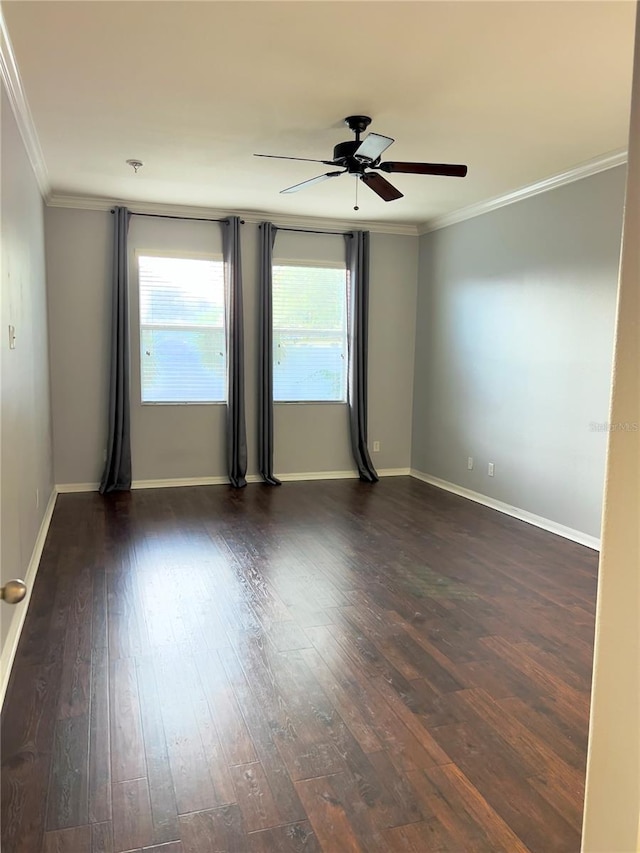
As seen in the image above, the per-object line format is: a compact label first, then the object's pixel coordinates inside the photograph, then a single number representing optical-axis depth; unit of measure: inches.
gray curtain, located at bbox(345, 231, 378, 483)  248.8
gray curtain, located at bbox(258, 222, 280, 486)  237.5
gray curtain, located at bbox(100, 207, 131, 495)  220.5
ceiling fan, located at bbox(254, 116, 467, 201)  126.6
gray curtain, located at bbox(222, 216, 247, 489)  232.5
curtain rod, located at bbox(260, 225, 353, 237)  244.1
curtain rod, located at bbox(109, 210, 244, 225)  226.7
